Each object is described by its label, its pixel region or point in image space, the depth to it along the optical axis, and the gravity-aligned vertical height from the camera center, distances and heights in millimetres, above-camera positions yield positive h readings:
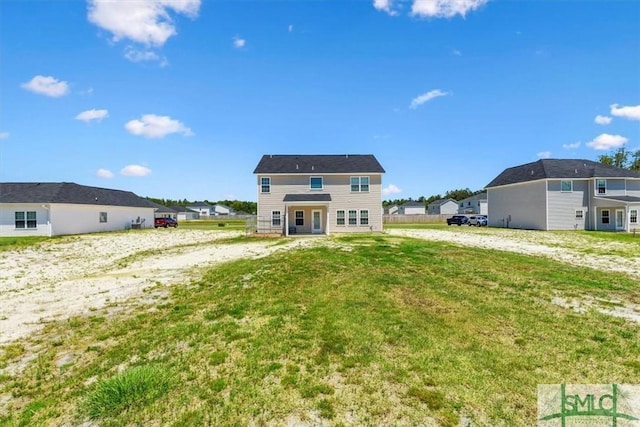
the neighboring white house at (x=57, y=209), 31000 +474
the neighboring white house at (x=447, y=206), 81938 +1204
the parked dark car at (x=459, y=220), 49250 -1330
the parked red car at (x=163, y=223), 48719 -1421
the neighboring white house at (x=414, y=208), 85938 +819
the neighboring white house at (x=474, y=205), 70188 +1272
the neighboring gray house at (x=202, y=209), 102431 +1179
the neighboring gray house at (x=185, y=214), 87338 -293
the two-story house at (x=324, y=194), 30675 +1637
